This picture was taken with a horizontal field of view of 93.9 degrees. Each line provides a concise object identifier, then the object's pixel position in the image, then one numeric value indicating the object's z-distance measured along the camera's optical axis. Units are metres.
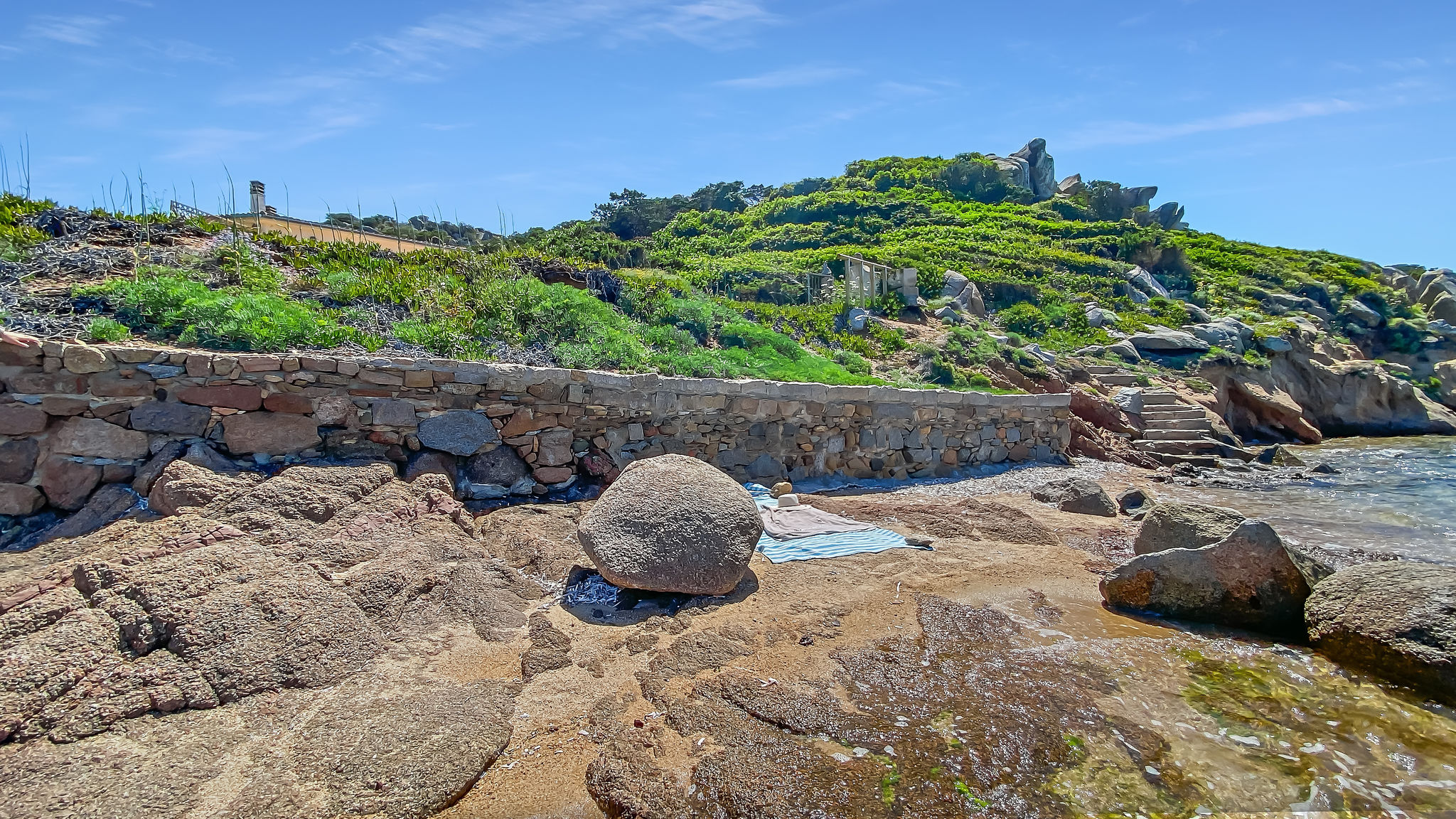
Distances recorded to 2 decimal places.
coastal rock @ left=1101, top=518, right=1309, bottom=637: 4.69
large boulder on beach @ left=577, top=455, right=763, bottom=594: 4.68
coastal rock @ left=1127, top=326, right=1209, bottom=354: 17.31
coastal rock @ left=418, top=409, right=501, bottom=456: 6.00
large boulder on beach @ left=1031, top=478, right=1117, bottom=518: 7.75
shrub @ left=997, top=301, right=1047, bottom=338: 18.14
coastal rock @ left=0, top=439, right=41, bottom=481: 4.80
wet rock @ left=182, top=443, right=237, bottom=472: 4.98
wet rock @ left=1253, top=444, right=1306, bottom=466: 11.98
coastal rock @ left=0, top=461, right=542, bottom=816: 2.85
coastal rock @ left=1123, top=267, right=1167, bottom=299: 24.48
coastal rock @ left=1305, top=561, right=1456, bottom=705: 3.94
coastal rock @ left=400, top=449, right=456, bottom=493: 5.80
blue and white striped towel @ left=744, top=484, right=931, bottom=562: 5.74
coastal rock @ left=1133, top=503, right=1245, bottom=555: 5.45
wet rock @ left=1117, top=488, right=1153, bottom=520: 8.05
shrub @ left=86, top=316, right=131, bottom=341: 5.27
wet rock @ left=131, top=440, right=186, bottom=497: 4.88
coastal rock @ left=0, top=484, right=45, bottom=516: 4.75
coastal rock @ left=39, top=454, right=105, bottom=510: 4.85
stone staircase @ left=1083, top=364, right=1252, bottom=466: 12.14
